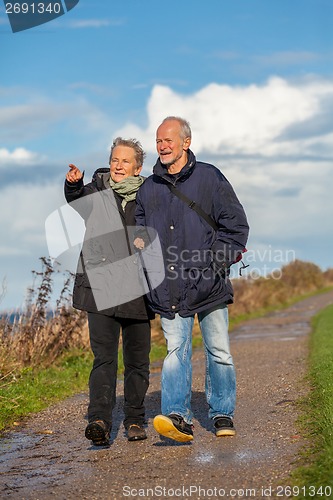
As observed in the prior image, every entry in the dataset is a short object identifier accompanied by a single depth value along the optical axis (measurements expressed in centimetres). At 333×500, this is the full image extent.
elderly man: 1270
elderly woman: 1327
